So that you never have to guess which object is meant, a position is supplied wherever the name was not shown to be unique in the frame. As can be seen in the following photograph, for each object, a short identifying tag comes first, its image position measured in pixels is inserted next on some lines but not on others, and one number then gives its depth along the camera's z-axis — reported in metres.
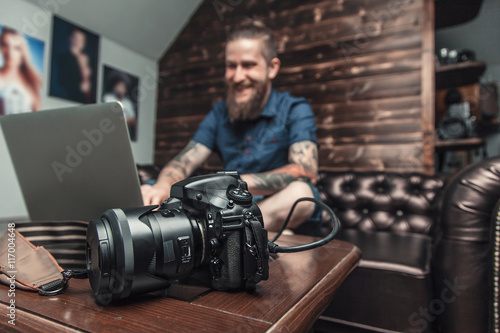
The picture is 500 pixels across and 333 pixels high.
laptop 0.50
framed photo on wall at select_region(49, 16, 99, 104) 2.14
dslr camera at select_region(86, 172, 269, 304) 0.35
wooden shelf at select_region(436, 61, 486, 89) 1.72
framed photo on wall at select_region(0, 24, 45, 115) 1.84
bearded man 1.18
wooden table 0.31
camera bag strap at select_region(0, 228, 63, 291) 0.41
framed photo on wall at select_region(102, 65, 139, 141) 2.51
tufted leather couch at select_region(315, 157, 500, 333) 0.83
